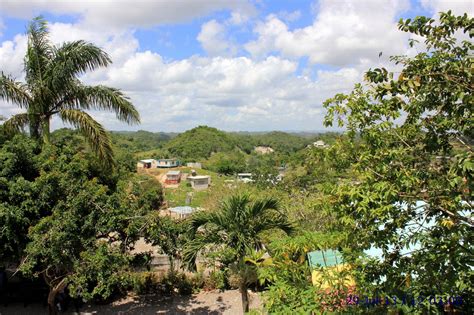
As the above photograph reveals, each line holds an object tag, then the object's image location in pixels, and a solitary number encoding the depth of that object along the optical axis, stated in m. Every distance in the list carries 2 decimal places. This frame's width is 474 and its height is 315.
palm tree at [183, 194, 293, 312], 7.21
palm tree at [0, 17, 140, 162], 8.48
